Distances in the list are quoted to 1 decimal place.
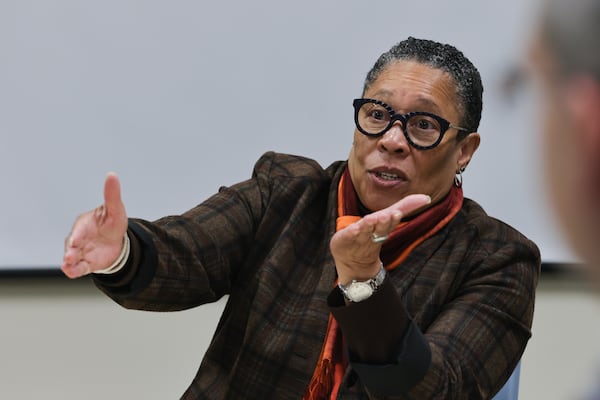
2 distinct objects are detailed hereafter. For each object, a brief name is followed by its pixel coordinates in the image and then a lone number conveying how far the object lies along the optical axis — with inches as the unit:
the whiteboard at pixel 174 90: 247.9
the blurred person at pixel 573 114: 93.8
